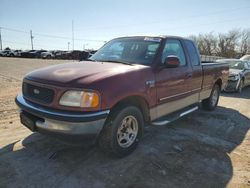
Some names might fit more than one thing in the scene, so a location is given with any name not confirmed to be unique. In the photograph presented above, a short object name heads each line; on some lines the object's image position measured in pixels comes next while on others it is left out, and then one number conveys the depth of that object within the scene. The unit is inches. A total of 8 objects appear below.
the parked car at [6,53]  1430.2
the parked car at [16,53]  1412.4
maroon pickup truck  95.5
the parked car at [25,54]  1398.0
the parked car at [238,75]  309.8
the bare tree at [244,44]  1929.6
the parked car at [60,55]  1340.2
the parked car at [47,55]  1322.6
